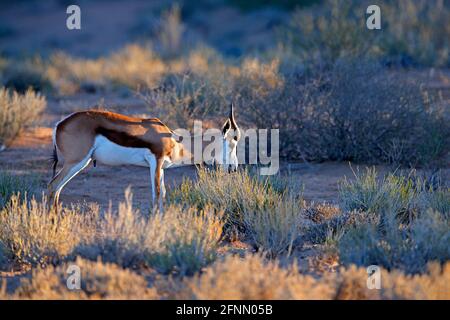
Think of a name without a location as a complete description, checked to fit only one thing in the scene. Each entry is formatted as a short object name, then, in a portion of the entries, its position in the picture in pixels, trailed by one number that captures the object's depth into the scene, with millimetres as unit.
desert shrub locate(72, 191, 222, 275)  13570
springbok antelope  17531
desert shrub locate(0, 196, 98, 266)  14570
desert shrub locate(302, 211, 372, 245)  16312
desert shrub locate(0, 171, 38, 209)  19484
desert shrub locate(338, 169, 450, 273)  13687
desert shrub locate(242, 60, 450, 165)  24047
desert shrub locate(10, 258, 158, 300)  12234
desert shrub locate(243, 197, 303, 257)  15406
